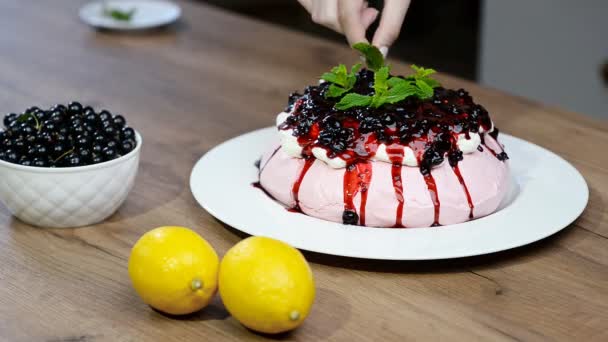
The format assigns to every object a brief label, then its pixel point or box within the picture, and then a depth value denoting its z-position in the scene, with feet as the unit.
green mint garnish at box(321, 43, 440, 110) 3.85
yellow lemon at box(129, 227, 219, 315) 3.21
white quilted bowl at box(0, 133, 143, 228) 3.70
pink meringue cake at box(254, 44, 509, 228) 3.74
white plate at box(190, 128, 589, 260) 3.56
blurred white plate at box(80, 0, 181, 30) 5.99
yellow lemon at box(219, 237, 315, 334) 3.12
